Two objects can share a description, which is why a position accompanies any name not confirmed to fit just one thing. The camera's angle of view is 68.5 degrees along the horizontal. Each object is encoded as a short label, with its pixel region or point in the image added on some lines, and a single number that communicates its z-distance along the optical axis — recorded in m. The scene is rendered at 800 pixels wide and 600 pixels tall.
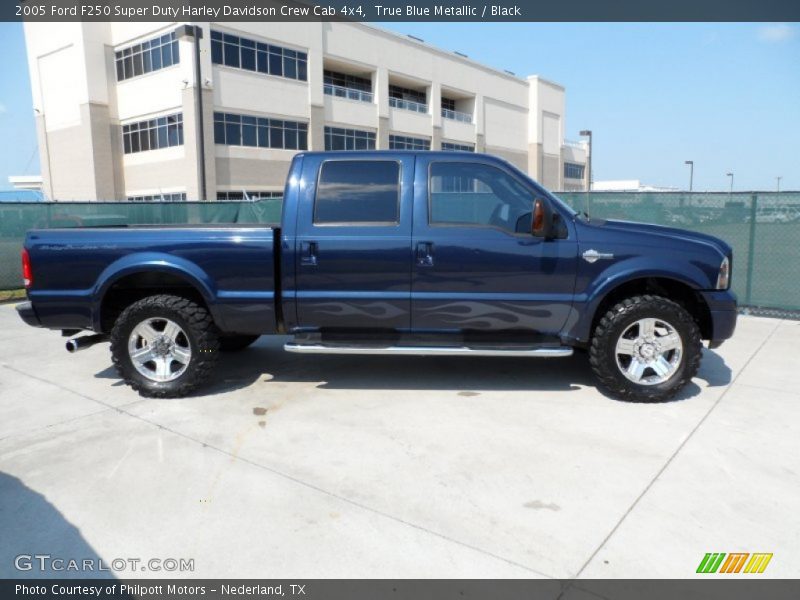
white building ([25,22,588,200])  32.47
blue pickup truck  4.96
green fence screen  8.69
